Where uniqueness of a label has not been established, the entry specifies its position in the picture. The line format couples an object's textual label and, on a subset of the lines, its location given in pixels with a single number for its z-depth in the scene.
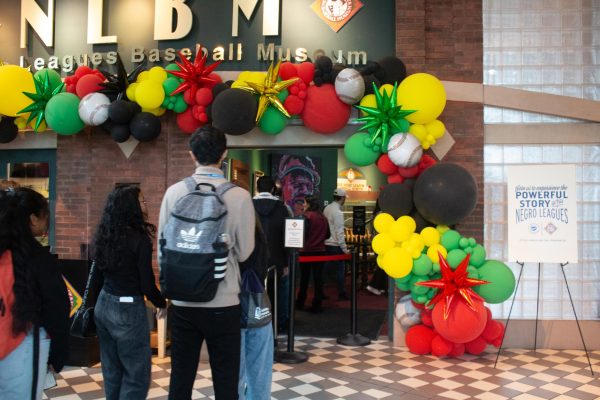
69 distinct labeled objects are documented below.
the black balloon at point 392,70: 5.54
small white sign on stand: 4.97
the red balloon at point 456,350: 5.21
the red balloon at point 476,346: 5.25
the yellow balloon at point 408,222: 5.05
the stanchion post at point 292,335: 5.09
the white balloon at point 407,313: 5.43
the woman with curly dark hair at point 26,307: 2.25
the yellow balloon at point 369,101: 5.33
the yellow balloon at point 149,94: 5.54
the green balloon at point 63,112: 5.68
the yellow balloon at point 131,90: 5.71
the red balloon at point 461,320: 4.78
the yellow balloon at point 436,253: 4.98
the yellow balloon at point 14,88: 5.74
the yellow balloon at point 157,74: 5.63
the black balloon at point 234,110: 5.21
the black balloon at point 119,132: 5.79
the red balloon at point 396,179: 5.38
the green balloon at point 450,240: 5.02
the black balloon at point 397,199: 5.18
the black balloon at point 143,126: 5.77
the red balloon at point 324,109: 5.42
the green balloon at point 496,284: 5.00
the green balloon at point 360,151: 5.30
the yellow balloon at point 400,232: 5.01
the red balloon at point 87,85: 5.74
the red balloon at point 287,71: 5.49
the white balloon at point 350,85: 5.22
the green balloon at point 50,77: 5.83
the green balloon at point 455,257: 4.93
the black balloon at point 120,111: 5.62
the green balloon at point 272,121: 5.53
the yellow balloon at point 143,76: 5.69
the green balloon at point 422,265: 4.93
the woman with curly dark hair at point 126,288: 3.06
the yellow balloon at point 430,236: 5.05
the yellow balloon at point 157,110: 5.82
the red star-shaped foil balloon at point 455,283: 4.81
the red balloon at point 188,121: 5.81
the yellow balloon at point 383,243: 5.03
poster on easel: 5.06
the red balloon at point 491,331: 5.23
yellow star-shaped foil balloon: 5.39
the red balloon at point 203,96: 5.54
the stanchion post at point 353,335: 5.68
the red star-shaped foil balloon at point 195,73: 5.49
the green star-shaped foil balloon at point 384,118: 5.13
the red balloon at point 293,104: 5.45
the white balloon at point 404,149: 5.09
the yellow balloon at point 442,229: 5.21
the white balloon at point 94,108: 5.64
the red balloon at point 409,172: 5.27
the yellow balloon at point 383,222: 5.10
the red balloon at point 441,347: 5.17
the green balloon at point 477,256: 5.02
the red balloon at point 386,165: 5.30
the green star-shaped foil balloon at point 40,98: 5.79
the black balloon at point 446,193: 4.89
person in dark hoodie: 5.14
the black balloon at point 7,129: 6.23
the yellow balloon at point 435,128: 5.37
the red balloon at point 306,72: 5.47
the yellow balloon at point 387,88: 5.26
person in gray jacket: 2.50
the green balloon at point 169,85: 5.64
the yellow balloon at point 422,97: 5.16
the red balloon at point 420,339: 5.27
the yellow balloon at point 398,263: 4.90
